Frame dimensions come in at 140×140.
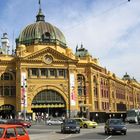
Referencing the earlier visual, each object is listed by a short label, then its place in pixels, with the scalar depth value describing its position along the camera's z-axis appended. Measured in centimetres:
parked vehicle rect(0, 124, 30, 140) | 957
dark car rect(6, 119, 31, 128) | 2925
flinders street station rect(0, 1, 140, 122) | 4795
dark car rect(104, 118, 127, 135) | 2041
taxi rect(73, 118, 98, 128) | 2988
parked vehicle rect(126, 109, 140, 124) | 4255
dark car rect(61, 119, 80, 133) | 2285
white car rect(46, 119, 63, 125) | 3840
